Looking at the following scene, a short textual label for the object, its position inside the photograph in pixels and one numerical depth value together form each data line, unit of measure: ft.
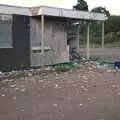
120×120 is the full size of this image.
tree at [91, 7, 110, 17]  129.61
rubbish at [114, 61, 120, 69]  30.40
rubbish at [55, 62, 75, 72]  28.45
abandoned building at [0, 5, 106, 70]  29.15
